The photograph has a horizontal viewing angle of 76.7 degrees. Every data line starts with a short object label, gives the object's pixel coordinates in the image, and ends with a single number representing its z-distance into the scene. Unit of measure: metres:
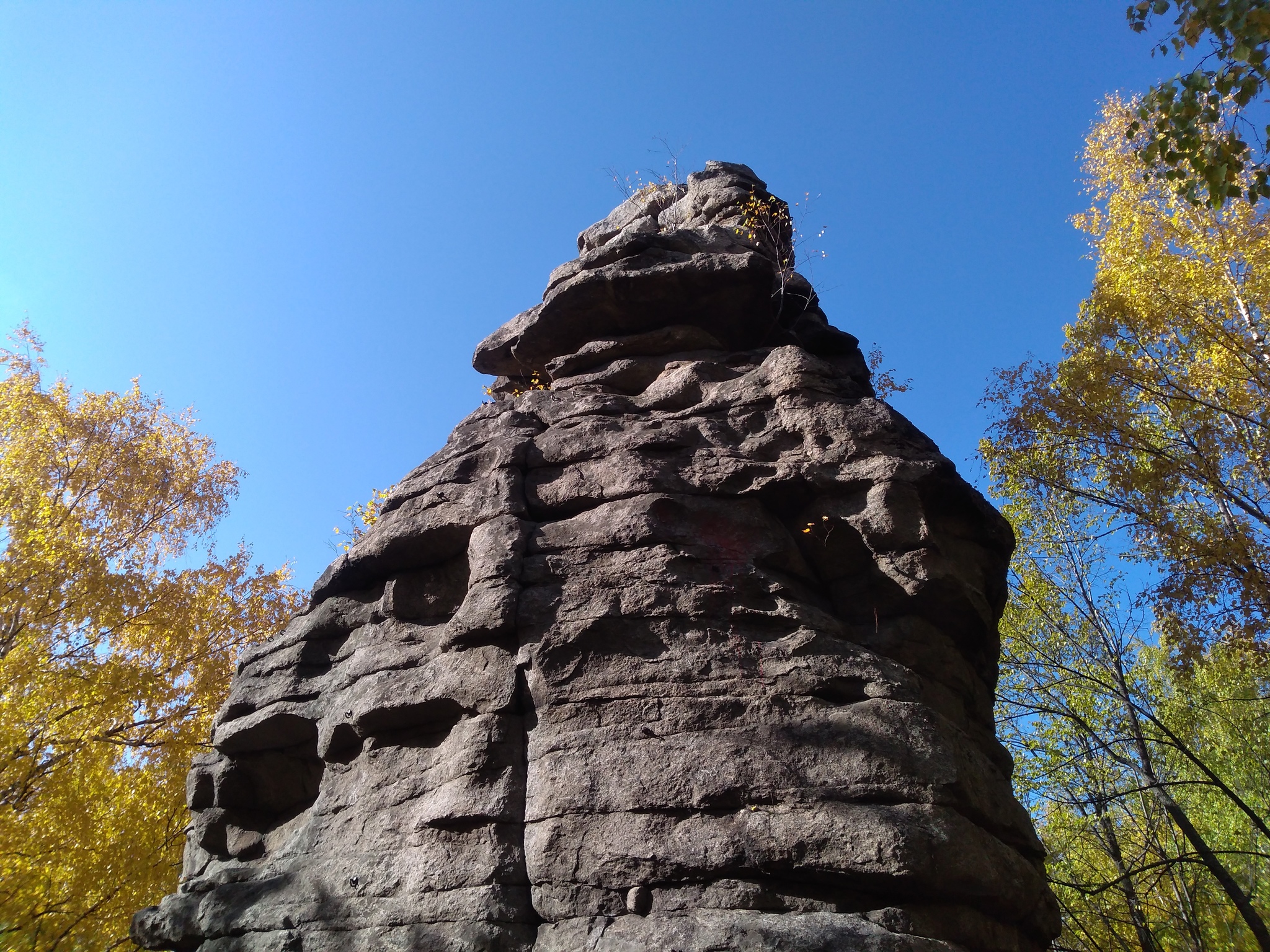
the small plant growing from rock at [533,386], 11.87
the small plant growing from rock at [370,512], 17.48
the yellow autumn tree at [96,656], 13.30
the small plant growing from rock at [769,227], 12.62
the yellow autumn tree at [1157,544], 13.56
